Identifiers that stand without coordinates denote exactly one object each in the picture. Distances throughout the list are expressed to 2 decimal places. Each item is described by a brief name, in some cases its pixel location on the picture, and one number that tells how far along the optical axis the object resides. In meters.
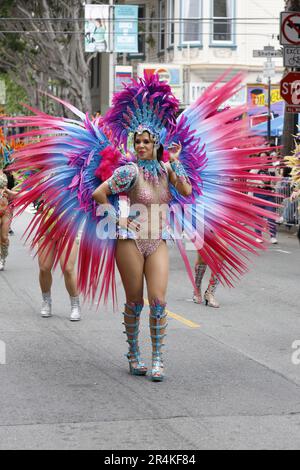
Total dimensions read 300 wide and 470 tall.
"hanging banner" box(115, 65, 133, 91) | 37.78
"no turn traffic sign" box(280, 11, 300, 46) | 20.08
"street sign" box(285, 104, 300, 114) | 21.45
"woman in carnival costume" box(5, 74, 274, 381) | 8.00
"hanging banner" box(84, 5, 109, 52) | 36.50
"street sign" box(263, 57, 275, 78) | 26.89
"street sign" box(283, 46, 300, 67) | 20.12
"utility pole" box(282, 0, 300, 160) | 26.91
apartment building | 39.94
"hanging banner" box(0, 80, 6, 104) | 49.15
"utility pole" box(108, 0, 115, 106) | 37.17
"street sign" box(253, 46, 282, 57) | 25.47
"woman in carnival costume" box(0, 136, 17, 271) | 15.91
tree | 38.28
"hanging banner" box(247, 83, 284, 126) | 31.47
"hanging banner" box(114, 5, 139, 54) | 37.16
